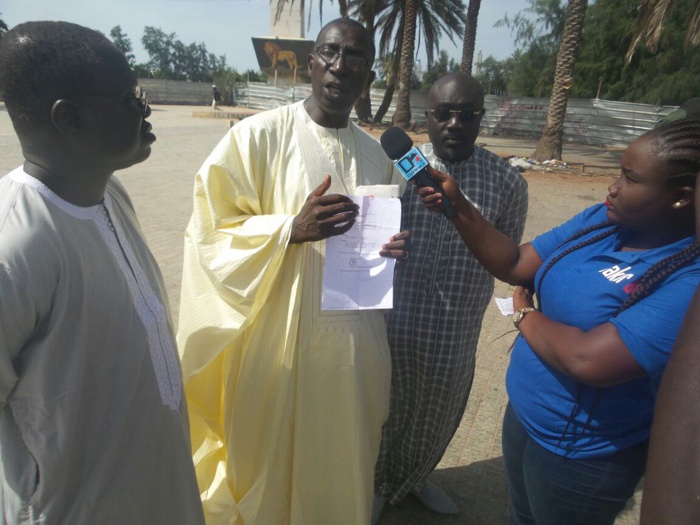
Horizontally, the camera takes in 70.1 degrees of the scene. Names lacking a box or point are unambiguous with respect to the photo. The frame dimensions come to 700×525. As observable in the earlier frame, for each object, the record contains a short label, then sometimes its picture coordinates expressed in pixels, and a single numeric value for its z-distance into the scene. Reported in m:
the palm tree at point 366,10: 21.45
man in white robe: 1.07
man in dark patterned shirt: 2.17
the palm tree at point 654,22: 10.96
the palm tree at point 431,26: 19.84
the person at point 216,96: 34.07
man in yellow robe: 1.90
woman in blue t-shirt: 1.26
